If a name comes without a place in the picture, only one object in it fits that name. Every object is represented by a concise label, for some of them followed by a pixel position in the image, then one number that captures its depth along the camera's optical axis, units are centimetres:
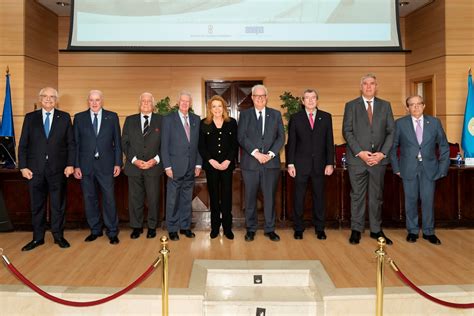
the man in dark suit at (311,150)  417
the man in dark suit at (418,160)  414
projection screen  514
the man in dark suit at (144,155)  421
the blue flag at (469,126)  547
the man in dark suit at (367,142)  405
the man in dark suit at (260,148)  414
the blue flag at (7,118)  550
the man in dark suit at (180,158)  415
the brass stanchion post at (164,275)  244
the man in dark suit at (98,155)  413
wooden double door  718
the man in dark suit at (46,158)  391
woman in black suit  412
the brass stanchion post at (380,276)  240
